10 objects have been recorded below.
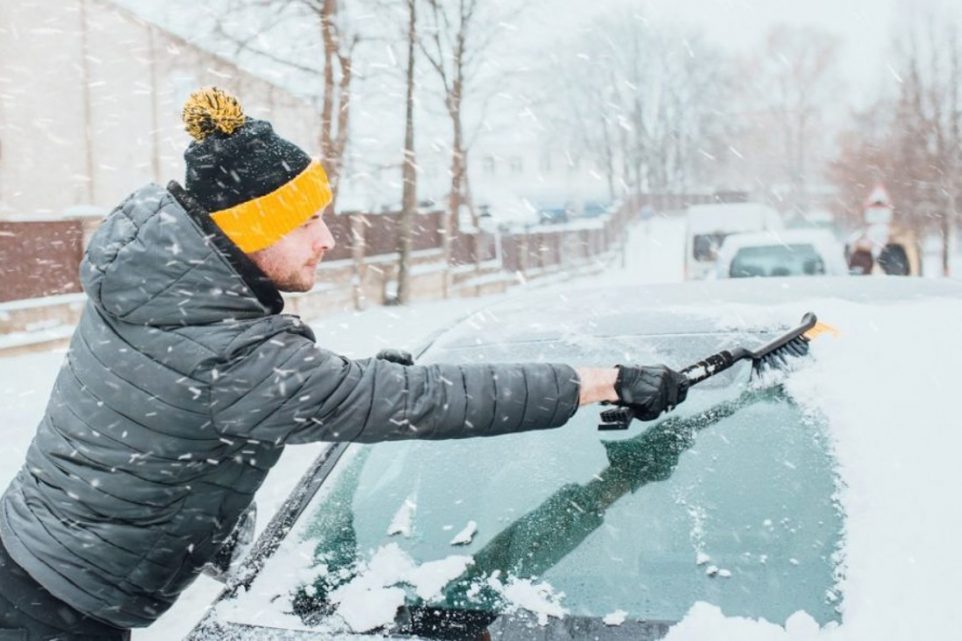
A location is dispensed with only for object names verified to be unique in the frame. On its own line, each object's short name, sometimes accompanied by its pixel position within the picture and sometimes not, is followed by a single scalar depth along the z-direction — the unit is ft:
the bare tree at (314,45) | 56.70
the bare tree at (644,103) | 236.63
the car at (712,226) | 56.96
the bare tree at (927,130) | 64.44
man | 6.08
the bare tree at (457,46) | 73.92
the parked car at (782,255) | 33.68
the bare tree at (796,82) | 251.60
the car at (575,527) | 6.27
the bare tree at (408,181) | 67.05
